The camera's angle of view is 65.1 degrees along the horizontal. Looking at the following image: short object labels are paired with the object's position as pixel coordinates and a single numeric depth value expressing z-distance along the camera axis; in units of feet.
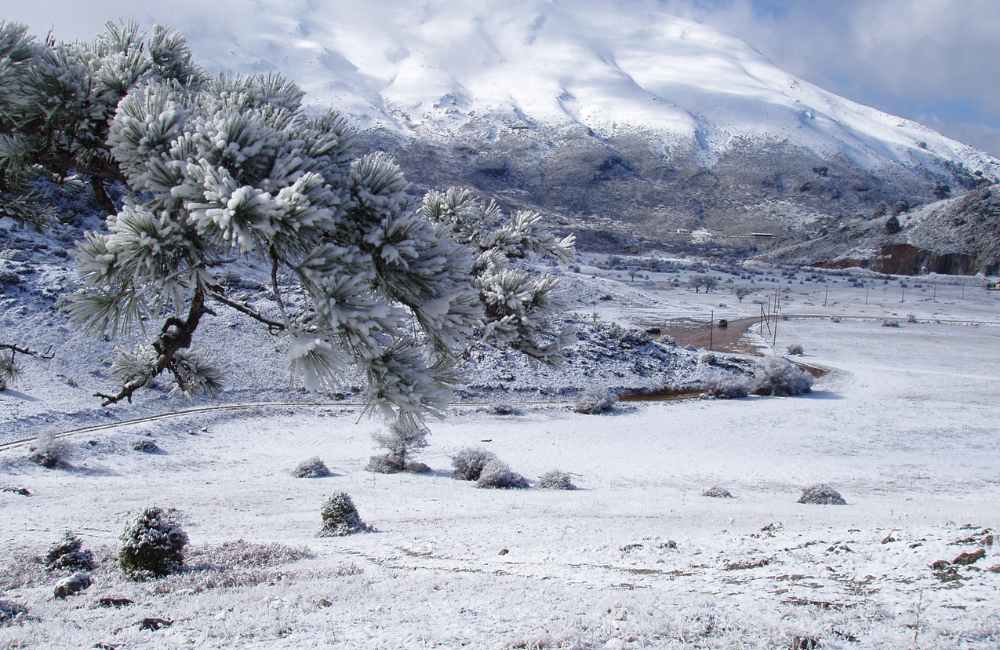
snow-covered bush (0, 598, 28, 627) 19.57
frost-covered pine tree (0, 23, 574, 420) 9.60
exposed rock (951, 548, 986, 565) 21.40
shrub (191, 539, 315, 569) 27.27
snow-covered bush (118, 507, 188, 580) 25.71
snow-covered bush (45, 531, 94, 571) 26.86
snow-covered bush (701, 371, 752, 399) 94.12
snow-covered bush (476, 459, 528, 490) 50.96
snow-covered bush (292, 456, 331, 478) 54.49
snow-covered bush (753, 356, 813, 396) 94.99
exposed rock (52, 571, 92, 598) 22.84
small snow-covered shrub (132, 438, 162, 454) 61.26
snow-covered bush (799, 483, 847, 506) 44.14
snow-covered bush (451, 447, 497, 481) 55.83
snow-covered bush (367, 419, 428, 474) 57.11
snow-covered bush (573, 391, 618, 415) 84.33
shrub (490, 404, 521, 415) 82.74
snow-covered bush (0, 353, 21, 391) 16.67
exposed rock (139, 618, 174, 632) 18.34
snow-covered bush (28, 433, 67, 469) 54.70
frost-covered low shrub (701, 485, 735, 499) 47.16
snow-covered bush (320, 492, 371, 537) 34.63
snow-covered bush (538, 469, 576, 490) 51.37
